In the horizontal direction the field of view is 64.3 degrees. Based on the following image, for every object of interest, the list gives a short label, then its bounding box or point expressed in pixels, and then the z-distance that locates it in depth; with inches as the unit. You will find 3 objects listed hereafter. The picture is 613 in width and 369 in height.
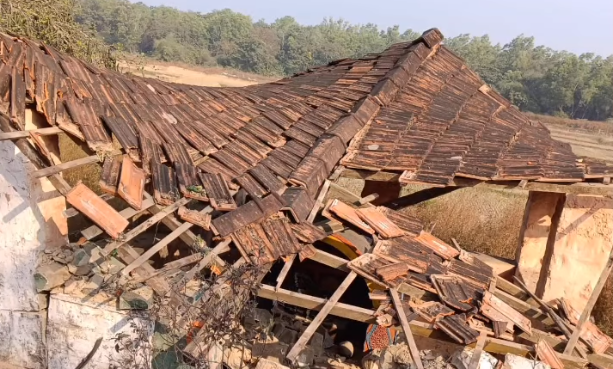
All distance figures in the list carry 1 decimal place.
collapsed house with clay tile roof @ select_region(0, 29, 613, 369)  181.6
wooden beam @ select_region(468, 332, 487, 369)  190.3
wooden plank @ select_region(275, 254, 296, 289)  195.5
